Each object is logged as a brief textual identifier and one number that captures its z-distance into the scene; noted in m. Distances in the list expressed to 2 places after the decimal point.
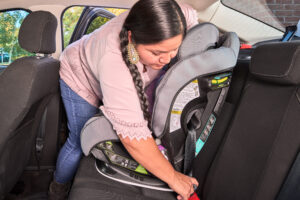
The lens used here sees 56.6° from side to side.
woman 0.84
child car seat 0.90
